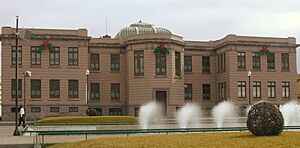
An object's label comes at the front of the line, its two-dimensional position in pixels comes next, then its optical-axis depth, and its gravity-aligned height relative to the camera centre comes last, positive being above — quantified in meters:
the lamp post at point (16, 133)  29.04 -2.70
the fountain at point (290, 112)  48.31 -2.72
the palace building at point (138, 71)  53.69 +1.54
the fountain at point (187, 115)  44.93 -3.14
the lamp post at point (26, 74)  47.62 +1.05
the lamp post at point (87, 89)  57.17 -0.46
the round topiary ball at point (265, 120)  19.73 -1.36
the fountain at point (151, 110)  54.06 -2.64
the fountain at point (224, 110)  58.16 -2.82
